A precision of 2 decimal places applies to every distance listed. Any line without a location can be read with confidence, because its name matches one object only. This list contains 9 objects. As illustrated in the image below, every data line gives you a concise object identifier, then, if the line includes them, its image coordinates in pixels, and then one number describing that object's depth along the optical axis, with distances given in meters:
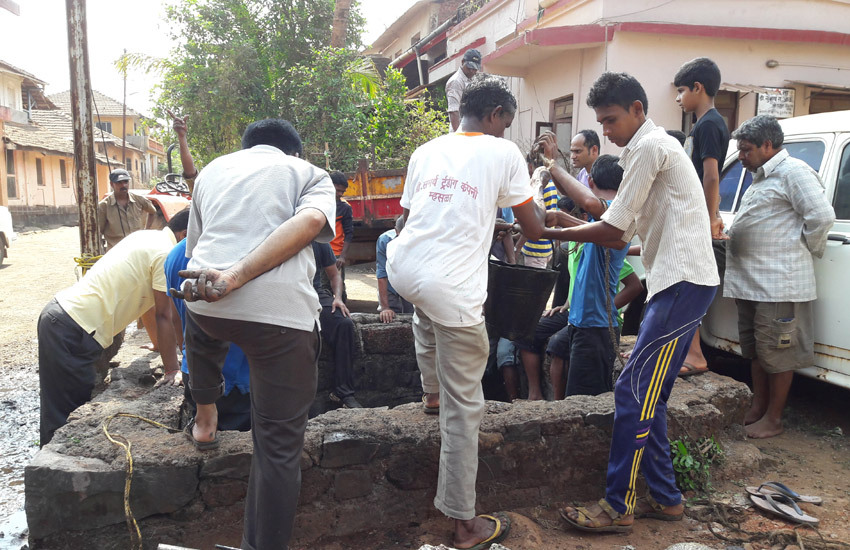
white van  3.63
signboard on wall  8.65
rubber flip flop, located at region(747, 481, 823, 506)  3.06
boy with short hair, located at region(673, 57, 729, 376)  3.57
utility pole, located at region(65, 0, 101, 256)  5.07
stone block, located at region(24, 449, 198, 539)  2.49
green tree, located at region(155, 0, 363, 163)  11.93
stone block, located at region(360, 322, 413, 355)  4.73
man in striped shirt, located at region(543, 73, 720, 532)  2.69
